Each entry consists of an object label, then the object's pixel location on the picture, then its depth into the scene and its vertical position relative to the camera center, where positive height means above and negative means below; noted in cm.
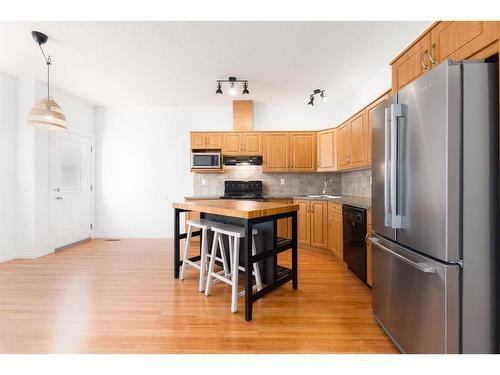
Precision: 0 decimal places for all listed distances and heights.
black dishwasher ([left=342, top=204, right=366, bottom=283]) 262 -63
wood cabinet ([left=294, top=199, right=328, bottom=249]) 384 -62
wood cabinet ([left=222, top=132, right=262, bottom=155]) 454 +87
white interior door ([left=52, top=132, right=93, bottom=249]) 408 -1
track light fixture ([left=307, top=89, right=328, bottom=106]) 395 +164
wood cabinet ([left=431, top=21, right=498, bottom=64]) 118 +85
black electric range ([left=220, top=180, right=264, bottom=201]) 473 -1
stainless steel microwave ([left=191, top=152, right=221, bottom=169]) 448 +53
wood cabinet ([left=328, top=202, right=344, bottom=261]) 334 -65
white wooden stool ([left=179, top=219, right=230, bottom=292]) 247 -65
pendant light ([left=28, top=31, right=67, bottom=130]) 259 +86
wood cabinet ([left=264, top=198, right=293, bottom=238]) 421 -74
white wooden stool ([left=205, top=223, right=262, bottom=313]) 205 -70
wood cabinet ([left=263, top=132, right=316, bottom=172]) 447 +69
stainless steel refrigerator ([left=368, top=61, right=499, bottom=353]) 115 -12
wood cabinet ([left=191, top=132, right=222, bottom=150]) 458 +94
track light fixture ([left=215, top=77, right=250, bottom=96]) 352 +165
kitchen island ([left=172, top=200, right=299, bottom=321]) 195 -49
